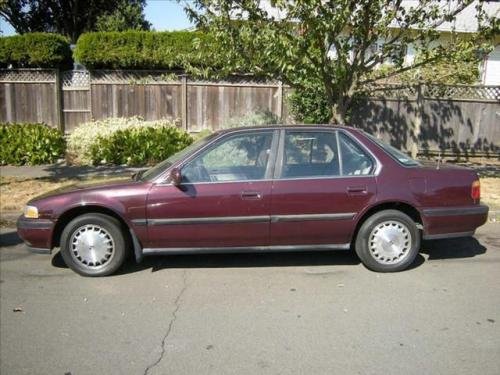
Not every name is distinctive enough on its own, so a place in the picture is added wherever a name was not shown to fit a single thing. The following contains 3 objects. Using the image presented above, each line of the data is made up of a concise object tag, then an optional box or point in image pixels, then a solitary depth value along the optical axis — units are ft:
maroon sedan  16.79
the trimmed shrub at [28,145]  36.58
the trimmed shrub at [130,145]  36.94
